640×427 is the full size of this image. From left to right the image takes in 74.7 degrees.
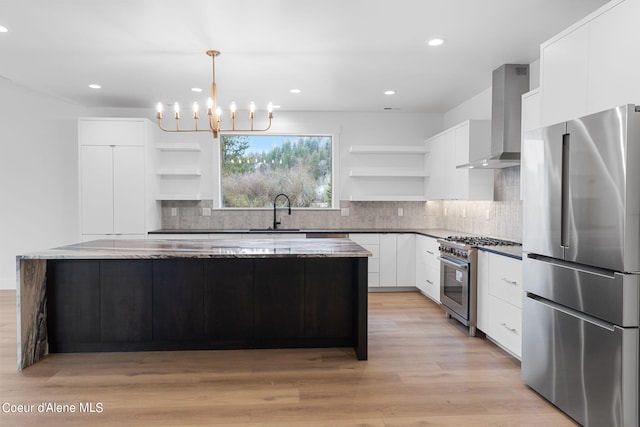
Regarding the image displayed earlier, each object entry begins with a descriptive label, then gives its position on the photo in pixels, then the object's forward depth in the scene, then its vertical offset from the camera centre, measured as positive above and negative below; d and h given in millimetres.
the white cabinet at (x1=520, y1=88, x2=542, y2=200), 3479 +824
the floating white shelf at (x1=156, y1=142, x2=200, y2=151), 5973 +876
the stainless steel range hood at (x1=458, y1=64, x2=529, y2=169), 4113 +975
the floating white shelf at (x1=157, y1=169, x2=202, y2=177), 6004 +503
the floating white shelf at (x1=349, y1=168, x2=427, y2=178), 6211 +508
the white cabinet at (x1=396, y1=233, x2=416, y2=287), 5828 -721
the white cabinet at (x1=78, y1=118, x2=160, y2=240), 5539 +411
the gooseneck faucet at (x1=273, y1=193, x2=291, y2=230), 6117 +9
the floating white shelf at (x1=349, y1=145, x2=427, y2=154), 6180 +862
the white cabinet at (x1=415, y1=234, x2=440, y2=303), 5029 -757
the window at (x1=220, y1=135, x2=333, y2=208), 6305 +576
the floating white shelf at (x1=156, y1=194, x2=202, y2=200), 5977 +145
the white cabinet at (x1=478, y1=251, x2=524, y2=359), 3295 -787
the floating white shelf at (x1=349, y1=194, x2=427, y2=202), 6164 +135
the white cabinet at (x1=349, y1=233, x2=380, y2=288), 5781 -550
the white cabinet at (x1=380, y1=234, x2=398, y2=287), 5812 -692
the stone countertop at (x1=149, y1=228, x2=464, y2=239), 5679 -331
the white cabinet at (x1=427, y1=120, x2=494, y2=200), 4754 +571
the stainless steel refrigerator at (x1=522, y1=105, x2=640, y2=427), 2086 -330
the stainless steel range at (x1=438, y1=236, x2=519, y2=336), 3996 -686
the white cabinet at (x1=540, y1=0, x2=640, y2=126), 2223 +859
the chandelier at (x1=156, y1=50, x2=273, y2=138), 3783 +875
